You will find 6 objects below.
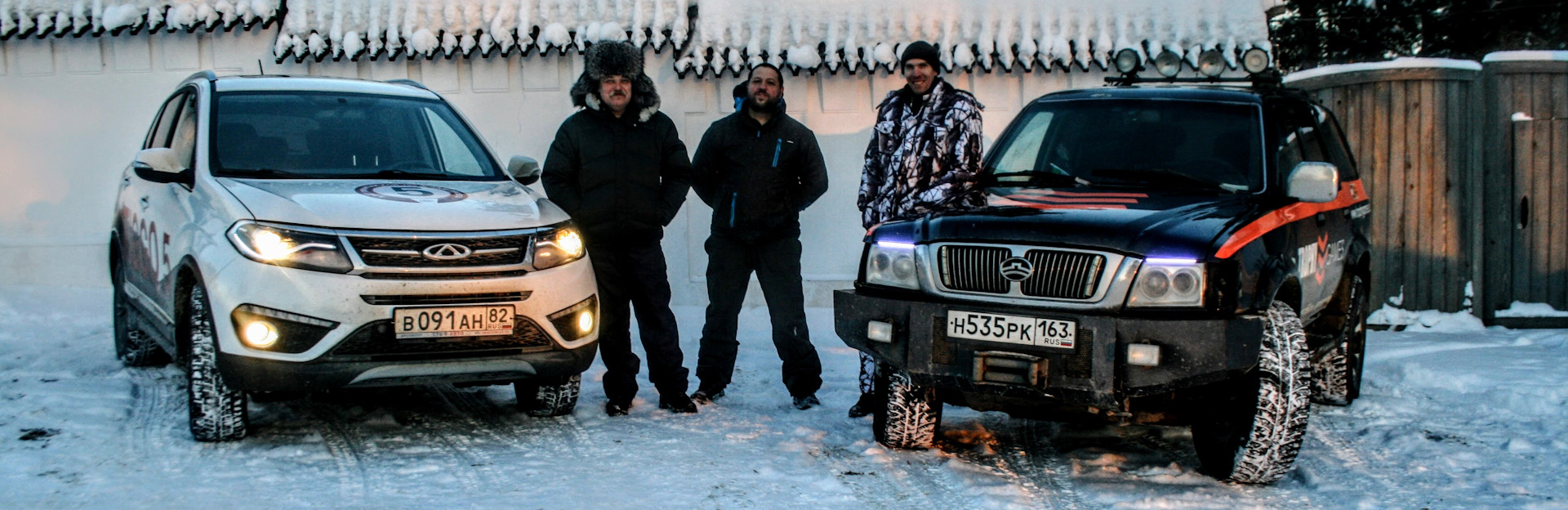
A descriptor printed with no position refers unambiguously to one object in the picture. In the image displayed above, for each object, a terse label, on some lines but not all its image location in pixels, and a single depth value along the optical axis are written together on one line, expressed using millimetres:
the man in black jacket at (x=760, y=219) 6324
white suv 4949
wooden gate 8875
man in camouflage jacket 6051
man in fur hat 6020
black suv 4383
